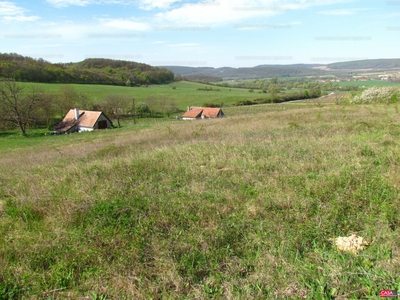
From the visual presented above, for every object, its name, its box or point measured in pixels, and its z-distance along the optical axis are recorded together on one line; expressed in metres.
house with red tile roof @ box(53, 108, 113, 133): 43.00
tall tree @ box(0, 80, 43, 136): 41.16
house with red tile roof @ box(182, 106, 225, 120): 51.29
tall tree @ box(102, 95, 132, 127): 53.34
